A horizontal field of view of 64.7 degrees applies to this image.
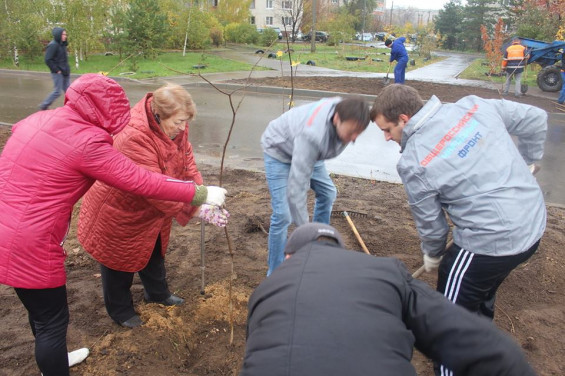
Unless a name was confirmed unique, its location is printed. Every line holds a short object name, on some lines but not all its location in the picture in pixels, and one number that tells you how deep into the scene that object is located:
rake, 3.78
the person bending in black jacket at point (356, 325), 1.17
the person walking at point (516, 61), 11.84
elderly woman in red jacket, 2.30
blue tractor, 12.78
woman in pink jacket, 1.87
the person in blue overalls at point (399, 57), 11.79
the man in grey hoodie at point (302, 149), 2.42
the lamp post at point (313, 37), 23.36
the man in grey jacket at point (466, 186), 1.96
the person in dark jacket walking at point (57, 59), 8.92
